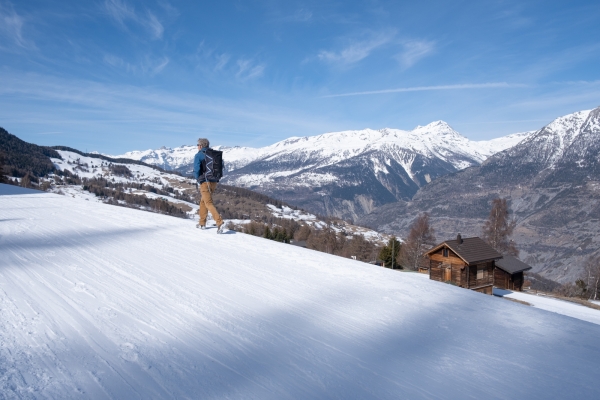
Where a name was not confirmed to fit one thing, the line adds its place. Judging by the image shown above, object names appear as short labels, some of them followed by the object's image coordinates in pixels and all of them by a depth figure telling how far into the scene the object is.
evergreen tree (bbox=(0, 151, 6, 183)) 32.07
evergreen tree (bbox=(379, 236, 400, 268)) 56.69
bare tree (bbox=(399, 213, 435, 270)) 56.99
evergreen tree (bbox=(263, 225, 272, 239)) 68.10
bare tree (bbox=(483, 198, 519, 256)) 45.91
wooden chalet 30.75
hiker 9.76
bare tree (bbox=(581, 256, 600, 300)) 48.56
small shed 38.69
